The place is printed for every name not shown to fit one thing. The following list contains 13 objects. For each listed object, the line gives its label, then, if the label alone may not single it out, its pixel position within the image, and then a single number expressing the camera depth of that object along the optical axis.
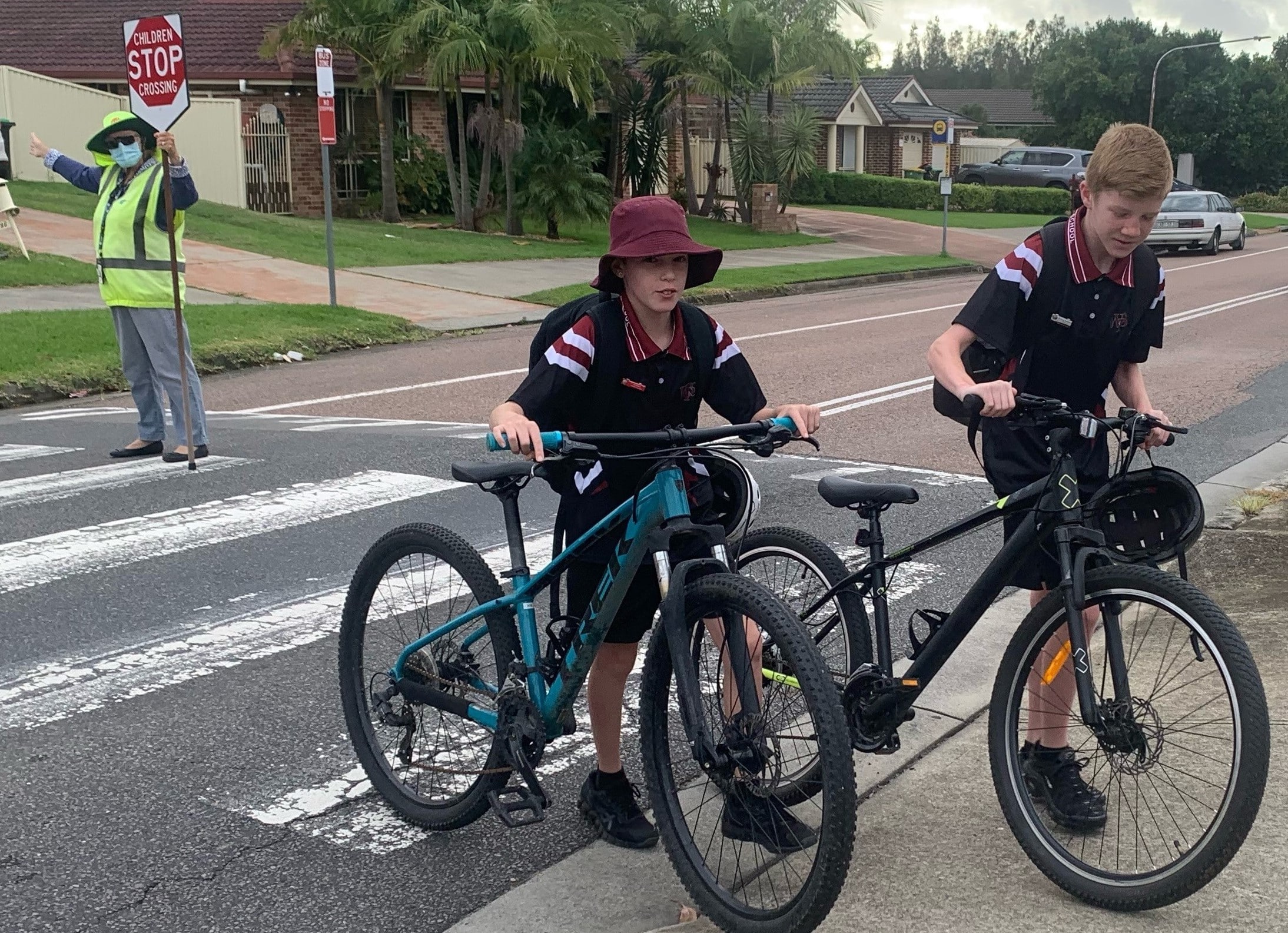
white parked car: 31.20
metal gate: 27.47
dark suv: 48.41
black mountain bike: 3.16
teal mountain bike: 3.13
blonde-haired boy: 3.60
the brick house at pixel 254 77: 27.80
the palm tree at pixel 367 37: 25.42
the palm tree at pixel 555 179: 26.80
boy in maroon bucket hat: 3.52
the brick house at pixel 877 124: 55.22
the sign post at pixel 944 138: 26.17
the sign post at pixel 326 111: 16.02
